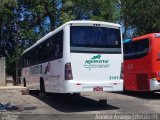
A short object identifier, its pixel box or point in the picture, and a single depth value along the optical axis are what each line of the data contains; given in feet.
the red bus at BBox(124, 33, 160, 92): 32.58
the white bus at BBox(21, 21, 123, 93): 26.08
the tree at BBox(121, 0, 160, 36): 61.67
